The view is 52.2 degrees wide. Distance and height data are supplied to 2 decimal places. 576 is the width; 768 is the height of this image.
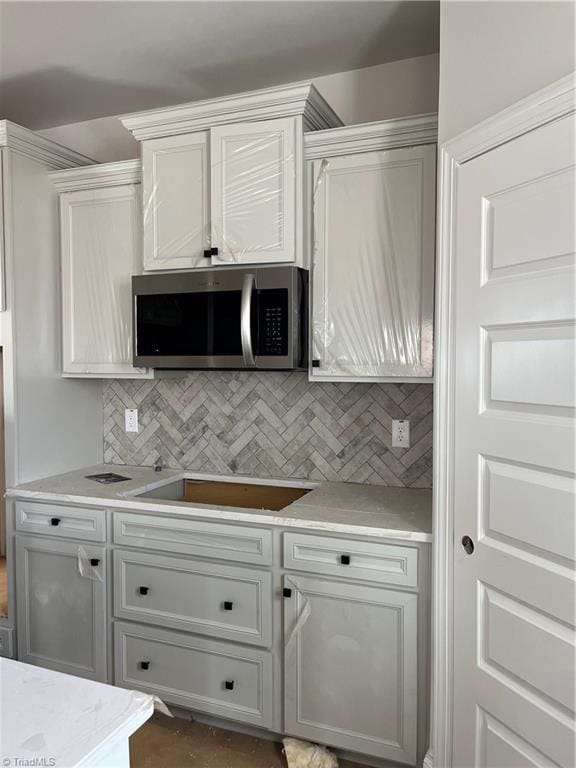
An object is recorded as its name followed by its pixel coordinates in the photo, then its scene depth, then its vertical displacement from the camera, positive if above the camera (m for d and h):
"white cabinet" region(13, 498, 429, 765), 2.00 -0.96
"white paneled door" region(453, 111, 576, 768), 1.43 -0.23
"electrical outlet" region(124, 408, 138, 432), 3.11 -0.27
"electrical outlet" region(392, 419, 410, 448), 2.55 -0.29
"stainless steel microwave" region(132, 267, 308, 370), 2.30 +0.20
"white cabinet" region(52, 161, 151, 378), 2.72 +0.49
